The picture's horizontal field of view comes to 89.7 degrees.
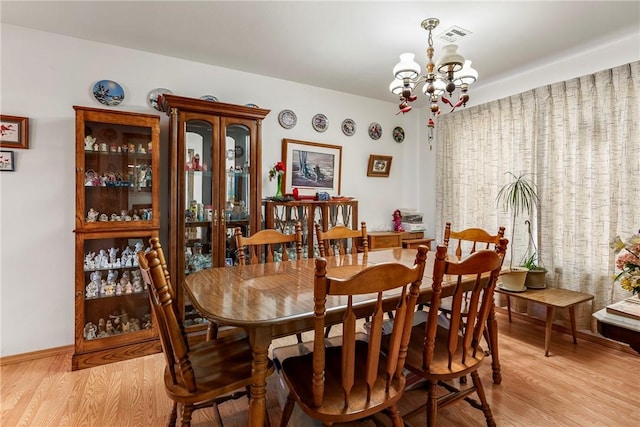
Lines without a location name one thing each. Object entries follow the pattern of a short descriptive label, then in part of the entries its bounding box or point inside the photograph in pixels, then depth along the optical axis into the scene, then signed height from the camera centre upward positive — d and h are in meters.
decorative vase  3.40 +0.29
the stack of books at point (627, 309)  1.24 -0.38
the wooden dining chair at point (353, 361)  1.14 -0.57
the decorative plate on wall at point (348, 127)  3.98 +1.09
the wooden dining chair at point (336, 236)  2.55 -0.18
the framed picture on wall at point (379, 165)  4.21 +0.64
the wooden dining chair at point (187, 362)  1.24 -0.70
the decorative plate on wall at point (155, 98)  2.88 +1.04
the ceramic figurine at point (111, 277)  2.61 -0.52
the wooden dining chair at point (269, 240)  2.25 -0.20
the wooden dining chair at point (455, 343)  1.42 -0.62
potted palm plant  2.93 +0.12
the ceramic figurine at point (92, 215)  2.43 -0.01
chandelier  1.85 +0.85
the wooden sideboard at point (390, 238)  3.81 -0.30
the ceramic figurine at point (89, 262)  2.49 -0.38
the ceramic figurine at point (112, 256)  2.60 -0.34
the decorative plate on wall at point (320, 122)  3.76 +1.08
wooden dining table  1.27 -0.39
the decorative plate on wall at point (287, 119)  3.53 +1.05
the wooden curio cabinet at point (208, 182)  2.69 +0.28
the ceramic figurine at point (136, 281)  2.70 -0.57
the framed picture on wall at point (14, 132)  2.39 +0.62
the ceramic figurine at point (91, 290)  2.50 -0.60
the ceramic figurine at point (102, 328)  2.54 -0.91
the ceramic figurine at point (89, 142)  2.46 +0.55
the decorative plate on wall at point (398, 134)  4.43 +1.10
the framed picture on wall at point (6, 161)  2.40 +0.39
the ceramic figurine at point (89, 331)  2.46 -0.91
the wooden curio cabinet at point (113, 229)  2.40 -0.12
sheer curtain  2.62 +0.45
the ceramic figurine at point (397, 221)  4.19 -0.10
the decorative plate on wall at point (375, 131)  4.21 +1.10
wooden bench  2.59 -0.71
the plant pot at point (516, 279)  2.89 -0.60
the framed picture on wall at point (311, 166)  3.60 +0.55
